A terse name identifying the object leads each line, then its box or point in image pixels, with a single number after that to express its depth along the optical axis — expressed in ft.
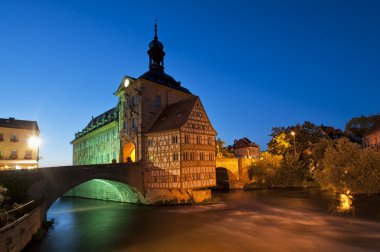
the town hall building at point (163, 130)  100.22
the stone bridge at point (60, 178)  58.09
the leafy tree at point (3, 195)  48.67
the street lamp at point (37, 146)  108.24
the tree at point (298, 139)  170.81
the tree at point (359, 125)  206.58
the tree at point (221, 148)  184.96
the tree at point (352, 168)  110.52
